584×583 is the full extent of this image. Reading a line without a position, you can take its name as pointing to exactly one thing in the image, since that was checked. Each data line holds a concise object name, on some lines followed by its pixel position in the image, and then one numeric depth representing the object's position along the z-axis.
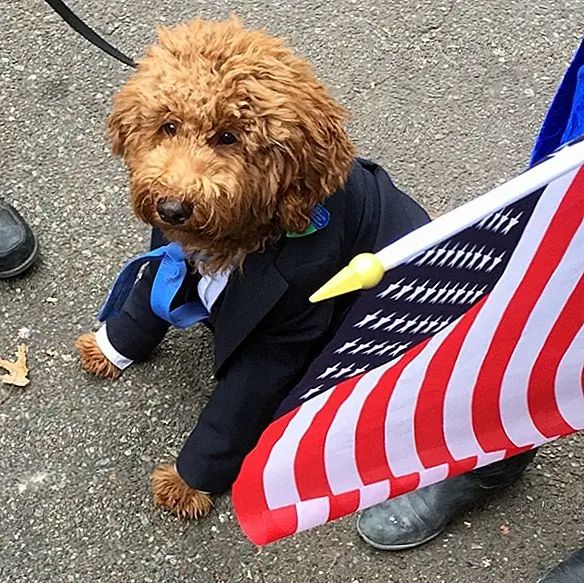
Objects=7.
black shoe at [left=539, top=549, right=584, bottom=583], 1.89
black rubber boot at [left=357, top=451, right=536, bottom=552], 1.97
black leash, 2.11
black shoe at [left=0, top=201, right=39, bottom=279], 2.21
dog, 1.49
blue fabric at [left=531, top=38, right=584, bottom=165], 1.41
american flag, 1.06
